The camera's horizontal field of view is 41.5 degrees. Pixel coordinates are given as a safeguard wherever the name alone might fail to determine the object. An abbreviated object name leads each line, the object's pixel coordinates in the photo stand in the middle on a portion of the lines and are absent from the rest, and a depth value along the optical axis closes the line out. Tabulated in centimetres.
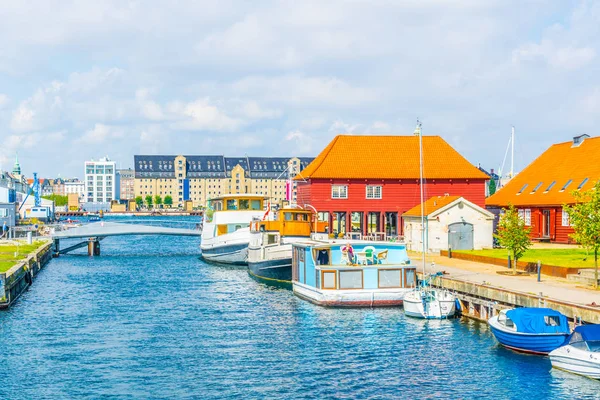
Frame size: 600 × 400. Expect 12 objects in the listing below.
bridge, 8494
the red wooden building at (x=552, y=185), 6588
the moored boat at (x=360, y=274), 4122
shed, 6122
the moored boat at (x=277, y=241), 5291
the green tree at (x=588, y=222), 3756
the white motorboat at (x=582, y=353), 2648
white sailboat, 3772
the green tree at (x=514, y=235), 4603
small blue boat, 2936
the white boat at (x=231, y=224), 7125
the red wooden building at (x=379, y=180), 7544
